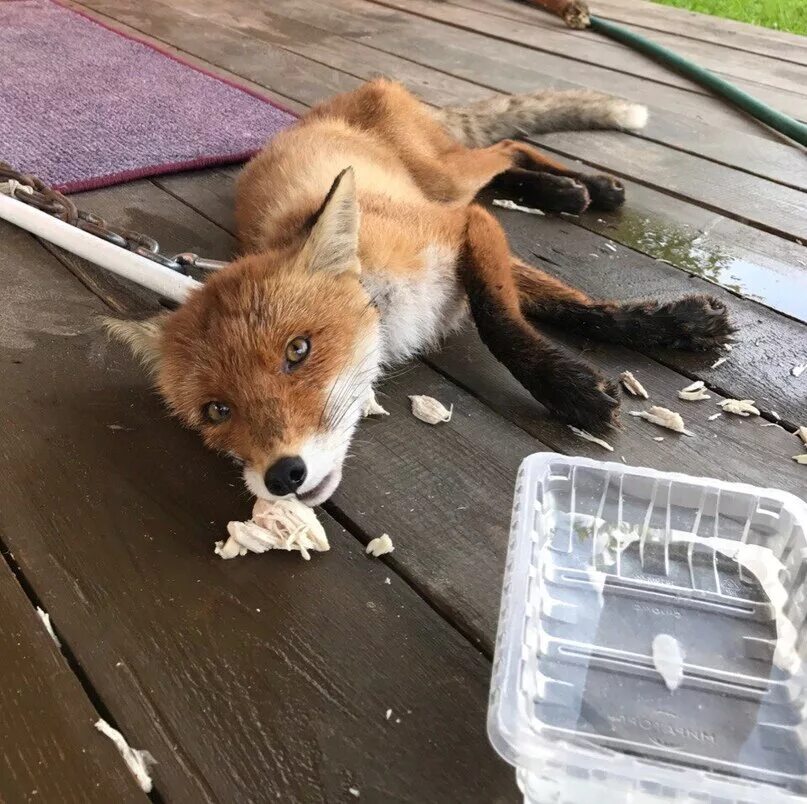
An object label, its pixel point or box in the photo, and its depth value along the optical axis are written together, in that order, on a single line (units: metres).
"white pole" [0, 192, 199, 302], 0.59
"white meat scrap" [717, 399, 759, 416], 0.50
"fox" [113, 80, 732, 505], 0.44
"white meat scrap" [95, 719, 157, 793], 0.31
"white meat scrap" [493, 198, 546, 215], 0.77
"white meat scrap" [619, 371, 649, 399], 0.52
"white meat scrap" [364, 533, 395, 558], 0.41
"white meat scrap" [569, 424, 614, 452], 0.48
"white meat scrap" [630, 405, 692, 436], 0.49
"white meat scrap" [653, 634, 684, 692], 0.33
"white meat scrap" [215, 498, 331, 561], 0.41
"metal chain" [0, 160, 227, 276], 0.61
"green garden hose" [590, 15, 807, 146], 0.92
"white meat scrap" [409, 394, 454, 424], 0.51
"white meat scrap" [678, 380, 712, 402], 0.51
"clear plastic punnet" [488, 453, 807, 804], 0.26
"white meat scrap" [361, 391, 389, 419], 0.52
